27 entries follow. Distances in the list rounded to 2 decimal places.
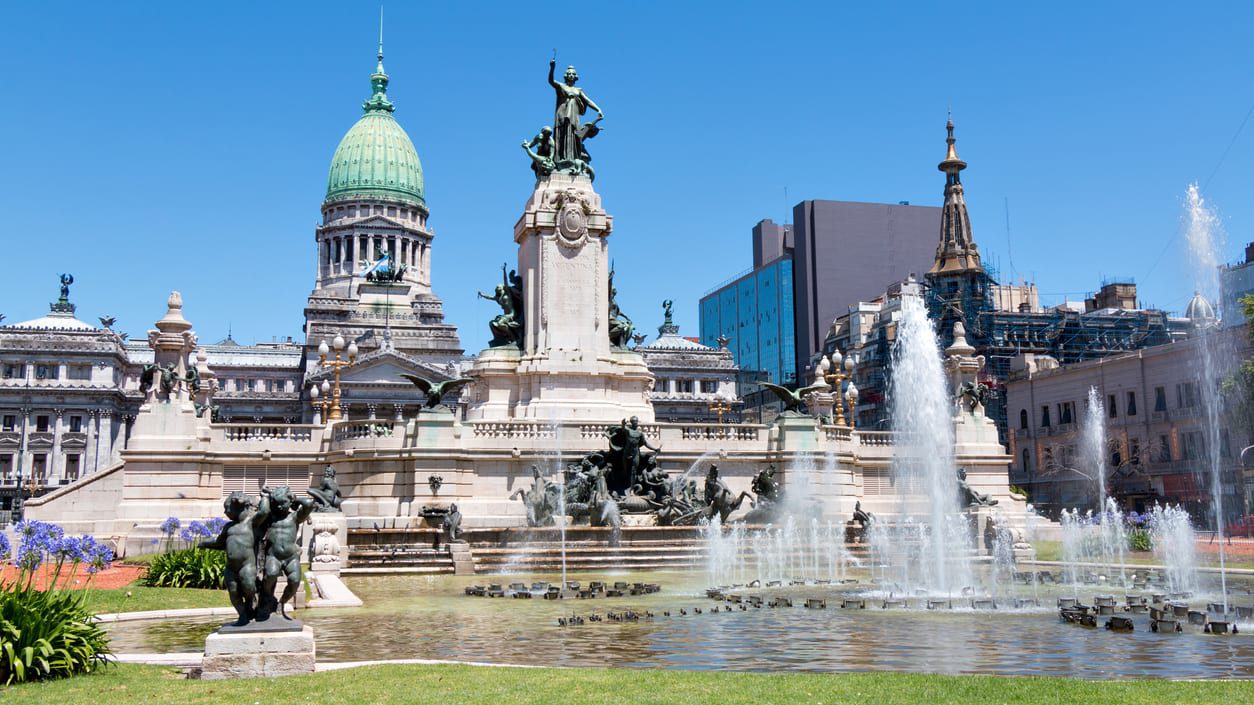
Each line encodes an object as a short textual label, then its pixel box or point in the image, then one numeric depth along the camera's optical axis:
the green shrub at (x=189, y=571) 24.00
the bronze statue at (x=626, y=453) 35.84
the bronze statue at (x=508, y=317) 44.84
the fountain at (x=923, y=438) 38.66
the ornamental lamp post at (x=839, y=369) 52.66
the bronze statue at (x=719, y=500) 36.16
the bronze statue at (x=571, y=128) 45.94
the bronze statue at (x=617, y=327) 45.47
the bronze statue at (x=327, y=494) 32.44
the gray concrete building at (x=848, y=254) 122.88
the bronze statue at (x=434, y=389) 37.78
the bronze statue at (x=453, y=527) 31.06
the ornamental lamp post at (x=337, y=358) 46.75
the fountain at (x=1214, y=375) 55.39
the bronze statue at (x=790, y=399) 41.09
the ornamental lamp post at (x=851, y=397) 55.34
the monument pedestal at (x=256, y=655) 11.88
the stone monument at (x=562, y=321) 42.56
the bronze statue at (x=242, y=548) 12.38
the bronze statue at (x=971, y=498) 38.69
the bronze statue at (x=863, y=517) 35.94
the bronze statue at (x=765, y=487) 37.75
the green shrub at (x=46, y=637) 11.95
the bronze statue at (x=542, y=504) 34.91
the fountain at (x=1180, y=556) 26.72
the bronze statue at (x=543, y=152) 45.66
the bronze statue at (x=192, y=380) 41.34
